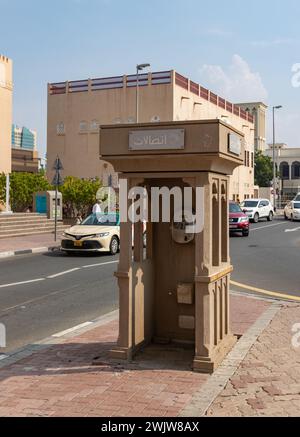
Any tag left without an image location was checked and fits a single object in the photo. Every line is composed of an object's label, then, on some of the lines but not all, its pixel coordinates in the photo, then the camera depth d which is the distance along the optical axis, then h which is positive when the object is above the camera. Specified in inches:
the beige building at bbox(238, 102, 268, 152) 3629.4 +623.3
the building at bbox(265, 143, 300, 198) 3784.5 +315.2
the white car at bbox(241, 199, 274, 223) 1454.2 +13.5
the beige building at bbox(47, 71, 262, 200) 1711.0 +333.5
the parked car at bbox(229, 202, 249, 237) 957.2 -15.1
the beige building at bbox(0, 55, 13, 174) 1205.7 +220.8
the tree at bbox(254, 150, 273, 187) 3383.4 +257.6
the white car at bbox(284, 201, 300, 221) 1514.5 +8.9
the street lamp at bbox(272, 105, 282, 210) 2306.2 +113.5
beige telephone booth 227.1 -15.4
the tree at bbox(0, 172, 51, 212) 1163.9 +54.3
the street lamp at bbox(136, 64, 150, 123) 1326.3 +348.3
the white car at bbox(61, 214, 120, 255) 669.3 -29.8
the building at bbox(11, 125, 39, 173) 2679.6 +309.9
